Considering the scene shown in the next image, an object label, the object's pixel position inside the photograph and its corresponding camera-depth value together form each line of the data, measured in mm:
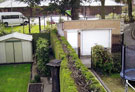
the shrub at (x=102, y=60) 8916
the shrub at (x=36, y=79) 8606
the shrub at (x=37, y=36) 13357
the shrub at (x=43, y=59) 9383
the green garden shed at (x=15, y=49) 11646
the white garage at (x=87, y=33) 11433
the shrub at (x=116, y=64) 9257
